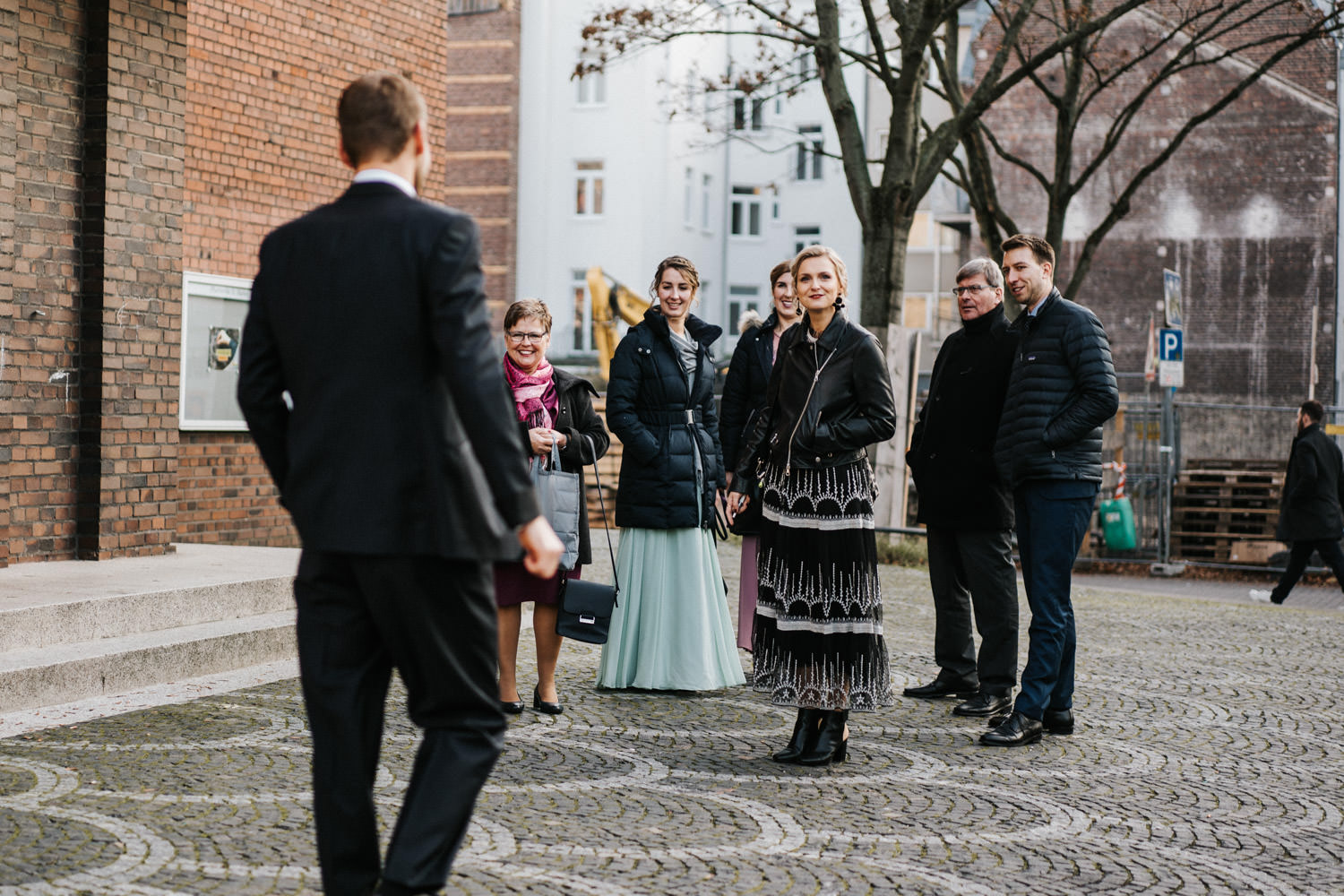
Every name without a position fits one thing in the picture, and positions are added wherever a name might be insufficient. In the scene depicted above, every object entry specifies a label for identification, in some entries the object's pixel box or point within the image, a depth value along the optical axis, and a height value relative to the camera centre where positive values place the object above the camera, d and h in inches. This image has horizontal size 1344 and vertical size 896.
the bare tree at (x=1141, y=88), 1425.9 +323.1
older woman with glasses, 295.1 -5.2
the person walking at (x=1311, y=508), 618.8 -31.1
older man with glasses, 309.0 -10.3
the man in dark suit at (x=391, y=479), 139.7 -7.1
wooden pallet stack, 851.4 -47.1
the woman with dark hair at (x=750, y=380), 343.0 +7.2
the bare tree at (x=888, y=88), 649.6 +141.5
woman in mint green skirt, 319.0 -18.6
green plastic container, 804.6 -52.2
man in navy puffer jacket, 278.1 -5.8
